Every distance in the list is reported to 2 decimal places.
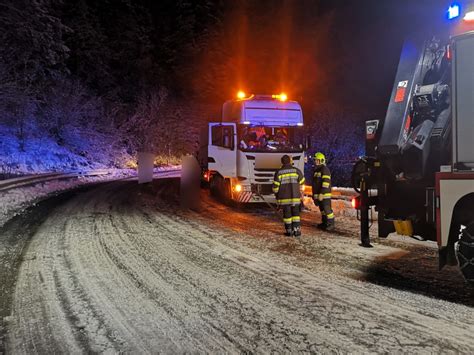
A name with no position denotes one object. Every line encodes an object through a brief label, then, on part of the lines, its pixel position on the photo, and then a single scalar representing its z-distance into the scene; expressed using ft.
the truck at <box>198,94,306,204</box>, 37.35
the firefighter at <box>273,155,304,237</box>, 25.88
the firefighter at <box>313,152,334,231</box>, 27.63
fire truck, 13.92
